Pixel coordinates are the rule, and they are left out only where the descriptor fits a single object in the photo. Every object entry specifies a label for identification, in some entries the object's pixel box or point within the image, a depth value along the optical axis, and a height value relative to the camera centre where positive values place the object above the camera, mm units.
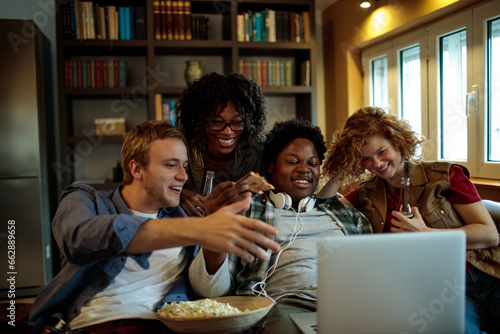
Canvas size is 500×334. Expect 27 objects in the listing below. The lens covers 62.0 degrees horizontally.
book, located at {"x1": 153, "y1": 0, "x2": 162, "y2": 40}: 3498 +1132
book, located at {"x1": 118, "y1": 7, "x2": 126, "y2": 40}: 3504 +1112
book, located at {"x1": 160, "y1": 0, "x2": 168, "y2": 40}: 3512 +1133
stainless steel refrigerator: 3246 -61
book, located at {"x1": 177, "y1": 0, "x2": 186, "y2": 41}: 3542 +1132
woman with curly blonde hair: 1613 -196
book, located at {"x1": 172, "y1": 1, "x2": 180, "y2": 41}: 3535 +1138
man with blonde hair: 1013 -221
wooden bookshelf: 3488 +780
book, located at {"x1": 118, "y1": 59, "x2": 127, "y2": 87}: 3582 +697
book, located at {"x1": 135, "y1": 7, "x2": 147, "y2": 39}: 3521 +1103
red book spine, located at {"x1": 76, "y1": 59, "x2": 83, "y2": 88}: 3494 +705
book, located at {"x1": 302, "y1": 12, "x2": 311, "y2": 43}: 3797 +1121
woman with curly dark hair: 1990 +109
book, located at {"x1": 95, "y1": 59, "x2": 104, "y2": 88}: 3525 +674
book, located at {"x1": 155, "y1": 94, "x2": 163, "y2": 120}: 3581 +400
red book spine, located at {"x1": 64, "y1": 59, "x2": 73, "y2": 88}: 3475 +678
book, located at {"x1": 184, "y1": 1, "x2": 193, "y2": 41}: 3557 +1142
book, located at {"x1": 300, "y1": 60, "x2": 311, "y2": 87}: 3834 +707
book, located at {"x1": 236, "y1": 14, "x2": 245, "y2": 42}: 3664 +1081
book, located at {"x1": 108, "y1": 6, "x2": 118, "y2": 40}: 3473 +1103
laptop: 952 -313
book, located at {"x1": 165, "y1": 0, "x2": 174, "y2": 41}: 3521 +1126
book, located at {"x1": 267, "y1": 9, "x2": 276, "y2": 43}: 3709 +1105
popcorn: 1105 -438
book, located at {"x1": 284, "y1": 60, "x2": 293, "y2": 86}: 3842 +706
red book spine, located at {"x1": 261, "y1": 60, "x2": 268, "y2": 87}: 3785 +709
